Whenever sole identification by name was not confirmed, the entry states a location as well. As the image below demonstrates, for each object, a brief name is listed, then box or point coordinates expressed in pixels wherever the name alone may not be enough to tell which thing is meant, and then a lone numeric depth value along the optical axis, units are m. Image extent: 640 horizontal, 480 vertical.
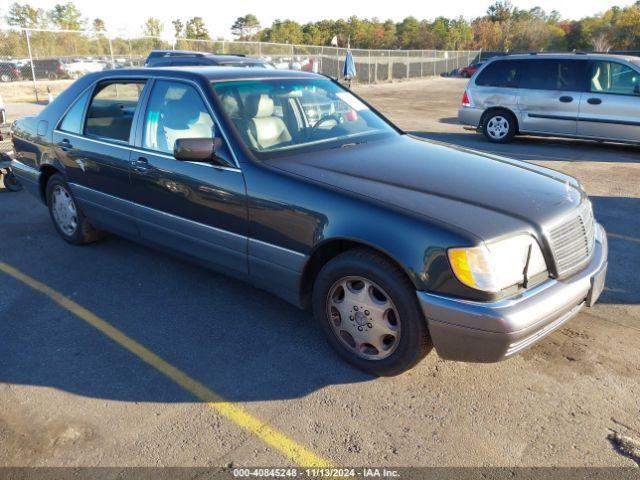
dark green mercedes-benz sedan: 2.65
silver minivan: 9.55
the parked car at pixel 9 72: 20.23
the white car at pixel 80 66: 23.77
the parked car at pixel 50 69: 23.53
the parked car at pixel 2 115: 8.16
